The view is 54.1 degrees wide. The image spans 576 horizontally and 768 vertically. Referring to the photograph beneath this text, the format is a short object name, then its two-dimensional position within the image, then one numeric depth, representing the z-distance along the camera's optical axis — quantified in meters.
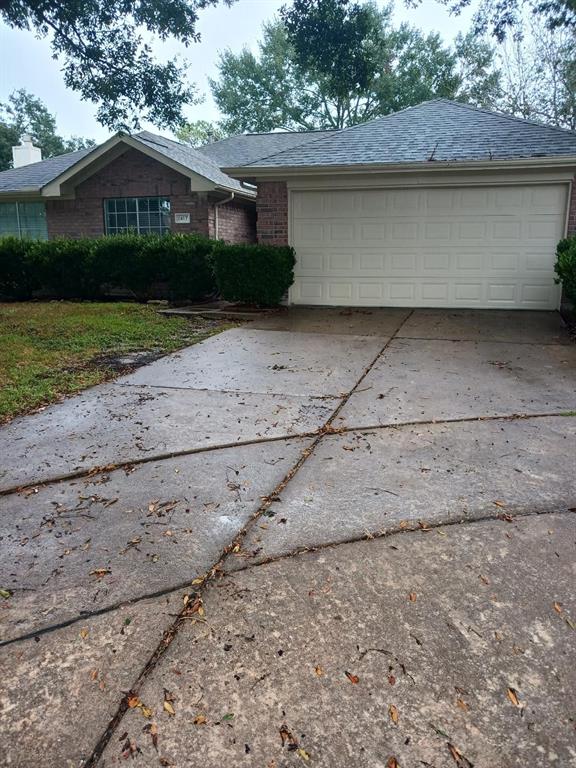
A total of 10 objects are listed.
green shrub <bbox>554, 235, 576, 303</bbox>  7.78
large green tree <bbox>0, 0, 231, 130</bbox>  10.25
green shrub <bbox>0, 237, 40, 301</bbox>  12.58
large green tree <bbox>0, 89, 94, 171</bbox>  43.88
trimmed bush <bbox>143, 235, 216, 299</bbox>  11.12
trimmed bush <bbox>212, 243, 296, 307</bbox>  10.18
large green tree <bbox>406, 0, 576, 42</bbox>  10.81
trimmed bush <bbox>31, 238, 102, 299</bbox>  12.24
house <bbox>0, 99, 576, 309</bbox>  9.73
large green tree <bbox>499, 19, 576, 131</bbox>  24.16
